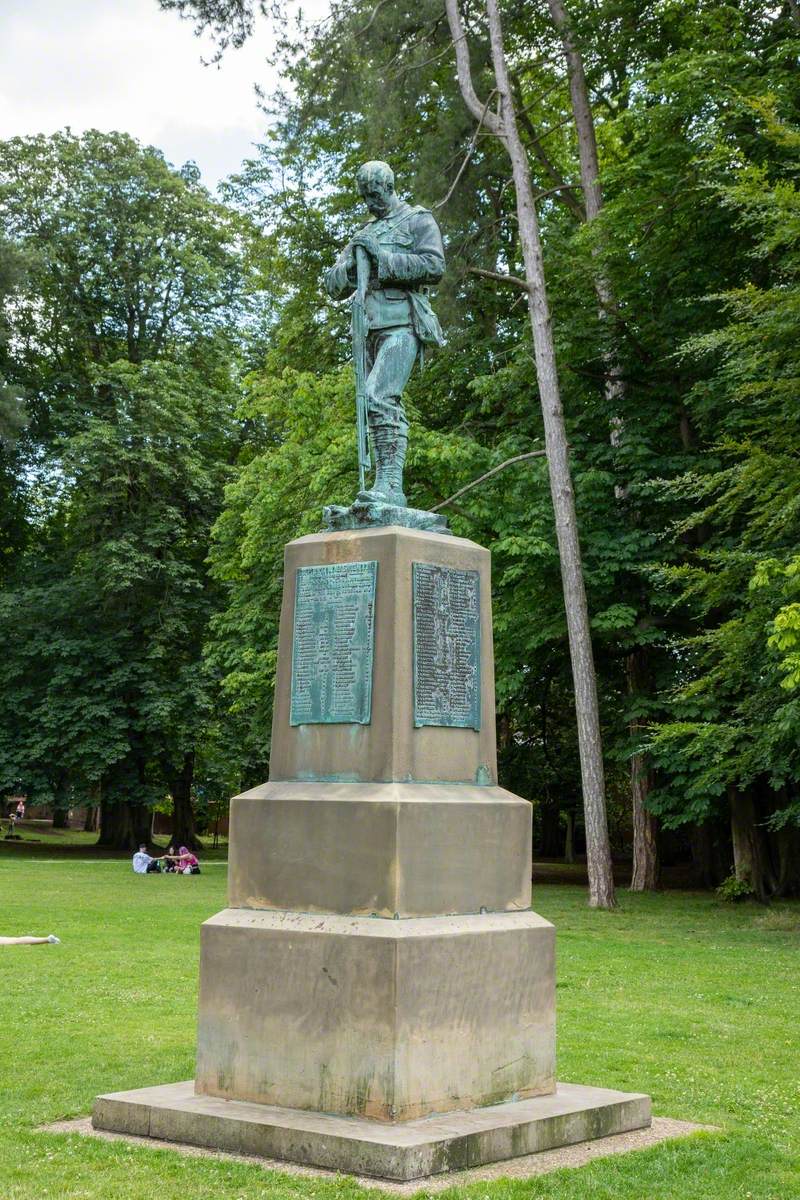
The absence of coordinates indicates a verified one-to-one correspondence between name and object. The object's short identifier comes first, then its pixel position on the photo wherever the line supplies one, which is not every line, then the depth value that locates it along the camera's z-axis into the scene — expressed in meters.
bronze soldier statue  9.55
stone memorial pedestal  7.81
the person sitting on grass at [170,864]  35.62
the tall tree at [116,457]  41.47
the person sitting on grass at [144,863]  34.25
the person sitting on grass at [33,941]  17.44
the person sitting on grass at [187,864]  35.41
